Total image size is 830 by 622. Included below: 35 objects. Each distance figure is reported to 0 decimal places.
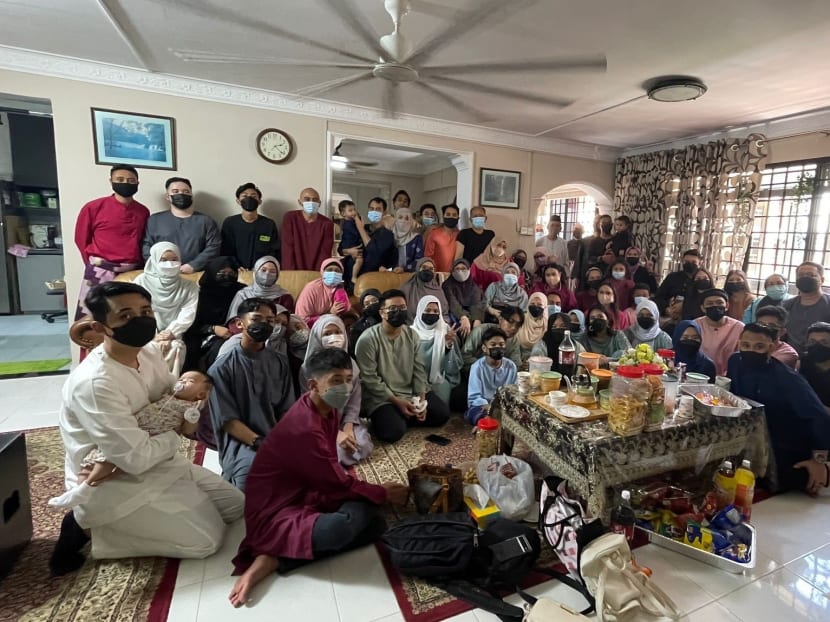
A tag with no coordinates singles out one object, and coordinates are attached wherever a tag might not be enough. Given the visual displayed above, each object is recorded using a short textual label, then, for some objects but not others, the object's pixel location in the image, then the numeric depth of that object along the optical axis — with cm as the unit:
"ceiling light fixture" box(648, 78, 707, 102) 354
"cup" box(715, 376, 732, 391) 222
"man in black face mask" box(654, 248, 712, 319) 468
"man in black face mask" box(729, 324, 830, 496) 220
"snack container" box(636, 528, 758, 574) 168
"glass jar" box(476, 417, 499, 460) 220
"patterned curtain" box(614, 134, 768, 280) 498
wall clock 441
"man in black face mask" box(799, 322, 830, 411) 260
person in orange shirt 501
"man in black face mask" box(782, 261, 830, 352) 362
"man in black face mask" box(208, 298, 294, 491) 220
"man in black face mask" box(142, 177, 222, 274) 385
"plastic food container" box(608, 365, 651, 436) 176
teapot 203
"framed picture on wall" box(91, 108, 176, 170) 387
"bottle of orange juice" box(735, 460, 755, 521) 191
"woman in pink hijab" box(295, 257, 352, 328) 358
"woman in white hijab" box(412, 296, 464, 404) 333
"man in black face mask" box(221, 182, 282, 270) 415
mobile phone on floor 283
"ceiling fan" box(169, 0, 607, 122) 240
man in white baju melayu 151
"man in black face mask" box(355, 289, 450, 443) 294
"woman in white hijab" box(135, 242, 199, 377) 328
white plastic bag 197
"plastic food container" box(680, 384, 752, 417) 197
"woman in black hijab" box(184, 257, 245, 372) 332
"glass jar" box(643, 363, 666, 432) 186
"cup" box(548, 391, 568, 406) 203
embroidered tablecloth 171
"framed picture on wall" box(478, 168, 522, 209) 558
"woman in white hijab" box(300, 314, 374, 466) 238
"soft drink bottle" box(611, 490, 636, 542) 174
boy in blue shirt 289
